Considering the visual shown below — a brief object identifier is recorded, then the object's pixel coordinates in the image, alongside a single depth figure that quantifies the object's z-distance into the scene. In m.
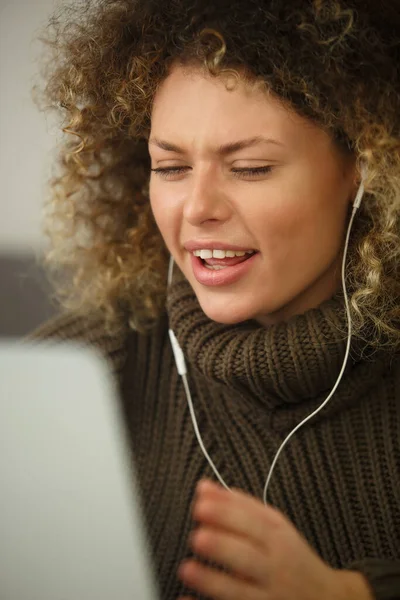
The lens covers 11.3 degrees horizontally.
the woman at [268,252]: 1.20
